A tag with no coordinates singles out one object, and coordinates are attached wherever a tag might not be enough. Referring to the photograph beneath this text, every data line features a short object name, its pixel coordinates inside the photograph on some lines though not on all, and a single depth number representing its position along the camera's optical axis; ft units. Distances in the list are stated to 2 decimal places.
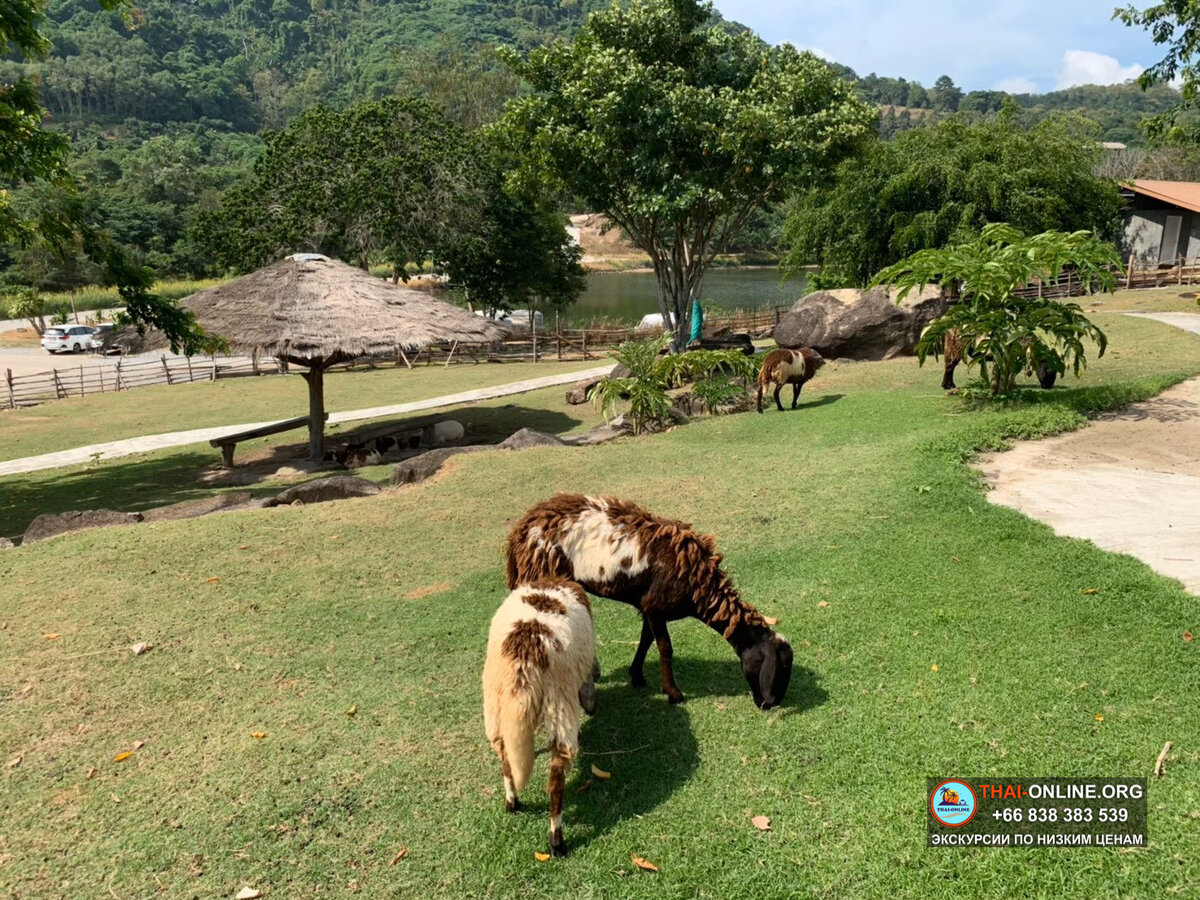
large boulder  61.57
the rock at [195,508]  35.87
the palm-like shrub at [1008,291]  36.50
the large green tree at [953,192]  83.97
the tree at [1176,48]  58.85
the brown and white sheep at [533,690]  14.03
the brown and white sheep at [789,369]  47.44
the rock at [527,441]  43.53
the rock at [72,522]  33.78
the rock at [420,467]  39.55
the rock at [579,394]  68.44
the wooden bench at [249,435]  52.42
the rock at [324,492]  36.96
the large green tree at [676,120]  65.05
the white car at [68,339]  120.57
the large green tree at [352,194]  101.45
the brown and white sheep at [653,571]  17.26
